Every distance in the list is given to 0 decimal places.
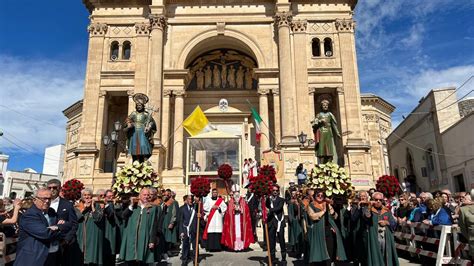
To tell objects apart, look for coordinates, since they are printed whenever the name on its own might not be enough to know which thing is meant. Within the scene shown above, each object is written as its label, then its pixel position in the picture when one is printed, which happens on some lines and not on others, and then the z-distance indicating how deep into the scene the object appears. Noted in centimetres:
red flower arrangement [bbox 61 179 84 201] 710
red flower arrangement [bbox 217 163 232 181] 1010
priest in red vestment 983
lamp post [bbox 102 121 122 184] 1629
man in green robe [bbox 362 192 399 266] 630
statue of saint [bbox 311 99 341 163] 1095
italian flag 2191
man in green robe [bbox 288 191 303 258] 887
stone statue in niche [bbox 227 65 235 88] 2692
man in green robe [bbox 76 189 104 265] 679
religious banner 1847
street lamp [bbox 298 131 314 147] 1876
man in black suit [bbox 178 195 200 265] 872
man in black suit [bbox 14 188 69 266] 484
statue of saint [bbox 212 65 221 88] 2694
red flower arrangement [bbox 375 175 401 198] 649
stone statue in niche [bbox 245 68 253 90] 2681
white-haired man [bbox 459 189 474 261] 565
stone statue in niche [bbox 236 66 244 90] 2693
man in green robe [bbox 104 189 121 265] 713
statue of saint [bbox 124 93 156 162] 1123
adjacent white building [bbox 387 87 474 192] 1892
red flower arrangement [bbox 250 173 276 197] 798
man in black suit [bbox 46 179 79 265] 569
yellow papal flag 1975
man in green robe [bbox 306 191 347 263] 647
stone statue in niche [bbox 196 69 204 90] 2688
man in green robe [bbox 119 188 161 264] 638
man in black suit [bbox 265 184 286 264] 831
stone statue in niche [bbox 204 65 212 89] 2703
